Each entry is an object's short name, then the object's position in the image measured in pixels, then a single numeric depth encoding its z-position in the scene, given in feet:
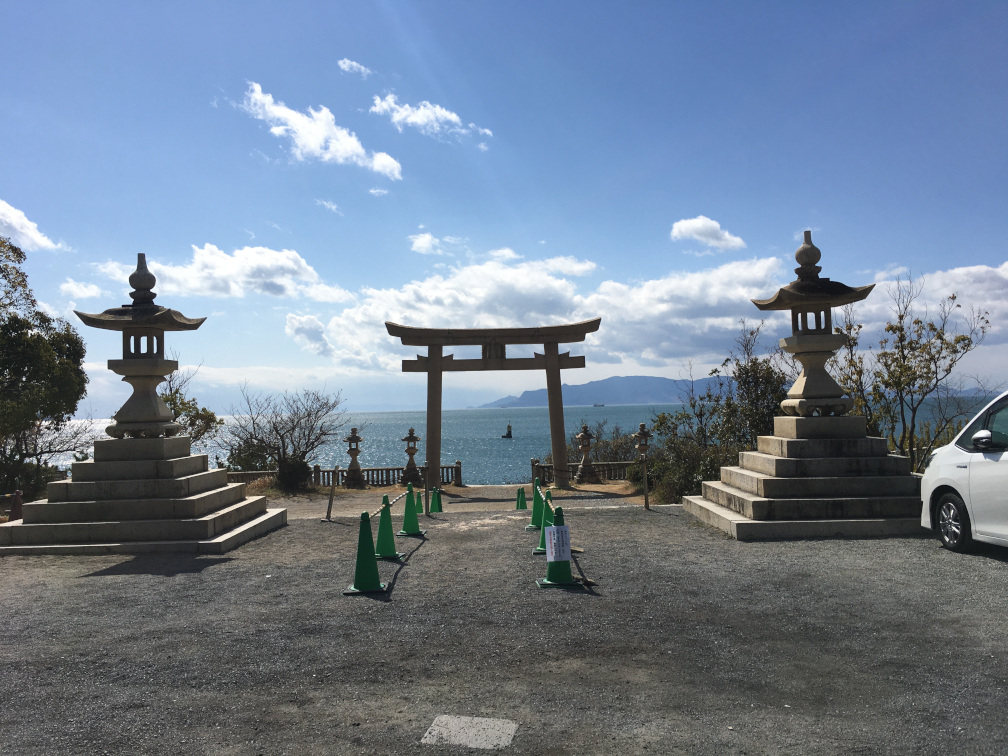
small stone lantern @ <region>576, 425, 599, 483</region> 63.10
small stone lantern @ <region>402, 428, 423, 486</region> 60.59
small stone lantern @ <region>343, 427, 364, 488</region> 62.13
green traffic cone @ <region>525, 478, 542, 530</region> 31.37
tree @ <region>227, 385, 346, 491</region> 69.46
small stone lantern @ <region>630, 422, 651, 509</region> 55.53
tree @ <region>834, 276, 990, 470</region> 43.34
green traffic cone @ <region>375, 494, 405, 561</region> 24.58
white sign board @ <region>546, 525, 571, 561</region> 19.86
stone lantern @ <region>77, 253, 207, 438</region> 29.76
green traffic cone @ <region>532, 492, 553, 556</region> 25.27
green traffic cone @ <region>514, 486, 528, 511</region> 40.27
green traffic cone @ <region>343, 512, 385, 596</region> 19.40
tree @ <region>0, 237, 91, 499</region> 50.61
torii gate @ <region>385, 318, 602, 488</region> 58.13
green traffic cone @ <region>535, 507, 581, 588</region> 19.67
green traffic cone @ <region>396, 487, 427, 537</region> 30.55
